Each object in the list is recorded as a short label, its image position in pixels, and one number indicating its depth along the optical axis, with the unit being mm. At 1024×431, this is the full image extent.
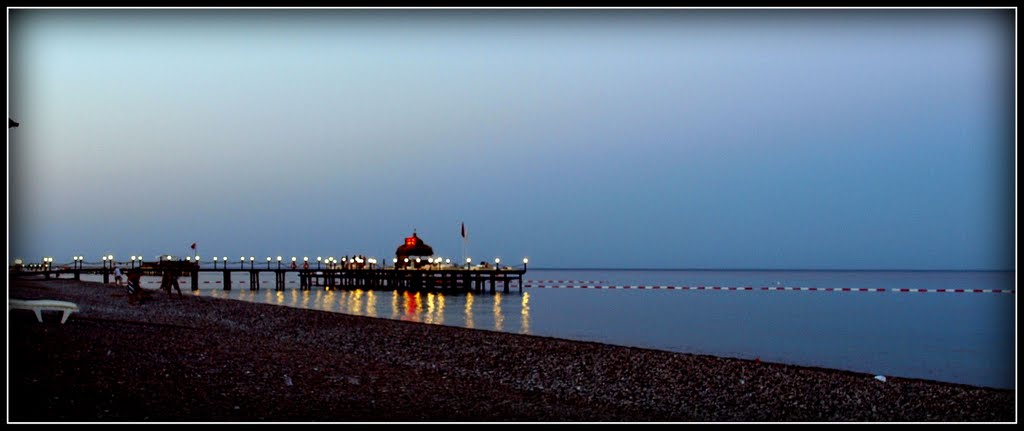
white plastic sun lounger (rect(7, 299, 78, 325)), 13688
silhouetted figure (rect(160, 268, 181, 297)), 33844
